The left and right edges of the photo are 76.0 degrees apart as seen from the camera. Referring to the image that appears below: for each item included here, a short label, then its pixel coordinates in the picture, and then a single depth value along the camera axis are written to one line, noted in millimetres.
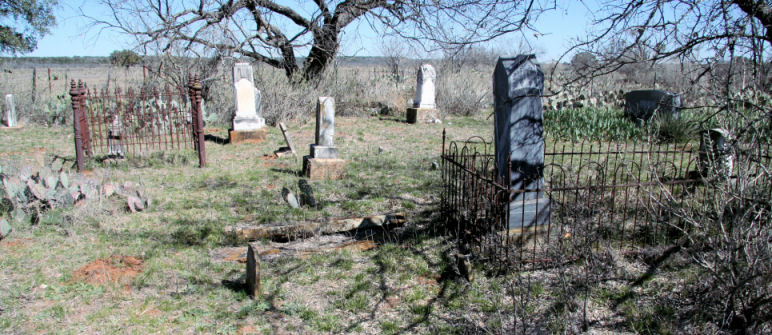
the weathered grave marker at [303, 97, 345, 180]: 7527
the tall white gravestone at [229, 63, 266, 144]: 10999
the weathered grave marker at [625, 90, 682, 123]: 11489
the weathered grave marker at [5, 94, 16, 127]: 12602
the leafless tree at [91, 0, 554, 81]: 13492
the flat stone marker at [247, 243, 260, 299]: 3725
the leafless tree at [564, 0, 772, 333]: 2752
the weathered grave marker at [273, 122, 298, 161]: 9352
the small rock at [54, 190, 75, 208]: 5359
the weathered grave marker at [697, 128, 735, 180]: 5892
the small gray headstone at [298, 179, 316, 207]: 6168
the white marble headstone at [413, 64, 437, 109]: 14500
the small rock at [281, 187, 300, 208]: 6012
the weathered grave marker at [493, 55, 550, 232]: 4227
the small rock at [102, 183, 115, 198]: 5844
